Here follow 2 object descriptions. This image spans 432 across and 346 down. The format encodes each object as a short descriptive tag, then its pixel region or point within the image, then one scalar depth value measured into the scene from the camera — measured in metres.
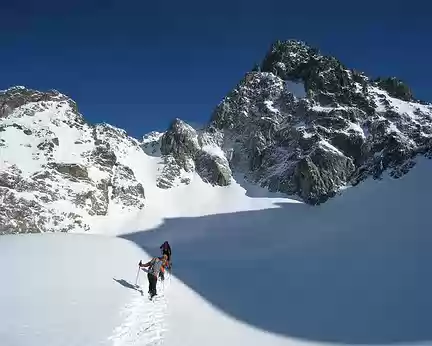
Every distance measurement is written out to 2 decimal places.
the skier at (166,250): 16.95
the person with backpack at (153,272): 12.27
